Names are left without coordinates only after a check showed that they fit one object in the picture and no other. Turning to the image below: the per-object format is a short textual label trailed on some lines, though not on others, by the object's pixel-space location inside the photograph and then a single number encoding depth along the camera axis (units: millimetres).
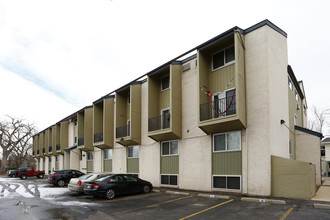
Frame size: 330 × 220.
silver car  16038
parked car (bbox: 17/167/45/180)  36938
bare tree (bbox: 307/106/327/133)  50094
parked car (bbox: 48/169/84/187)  22617
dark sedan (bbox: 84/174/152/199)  14258
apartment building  13906
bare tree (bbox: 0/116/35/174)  57906
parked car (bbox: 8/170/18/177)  41394
